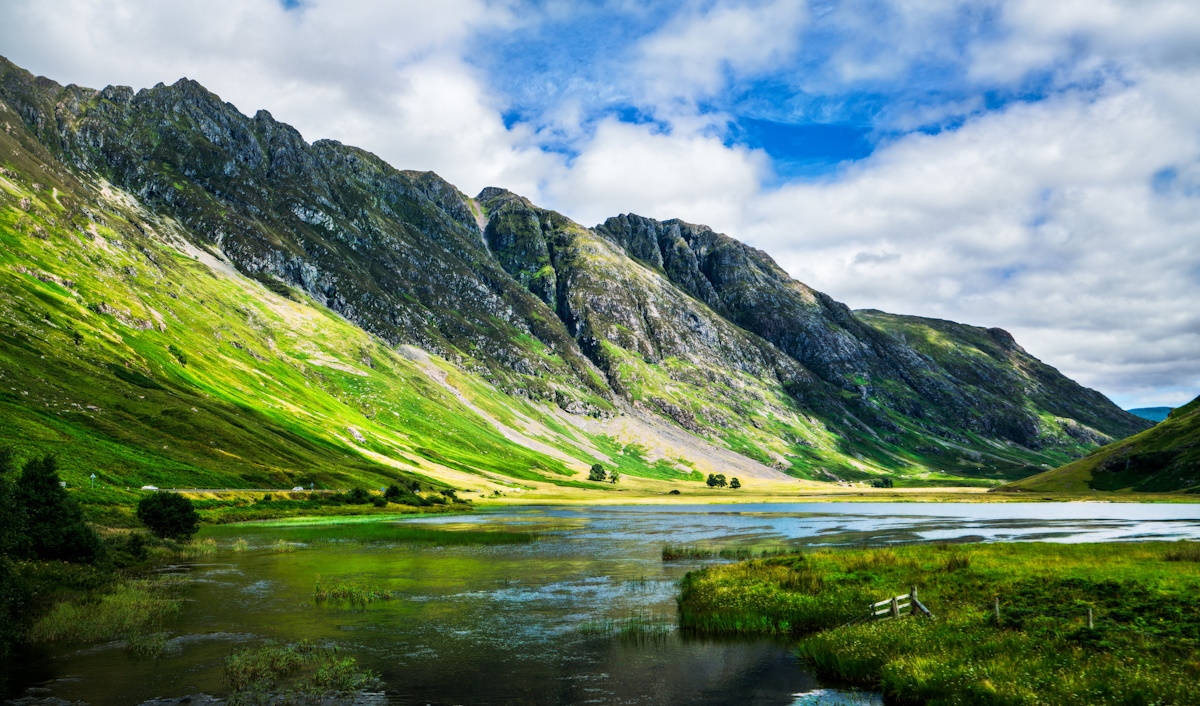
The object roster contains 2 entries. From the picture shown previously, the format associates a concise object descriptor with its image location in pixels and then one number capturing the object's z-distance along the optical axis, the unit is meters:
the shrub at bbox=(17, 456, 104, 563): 43.59
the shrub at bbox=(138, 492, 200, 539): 71.81
